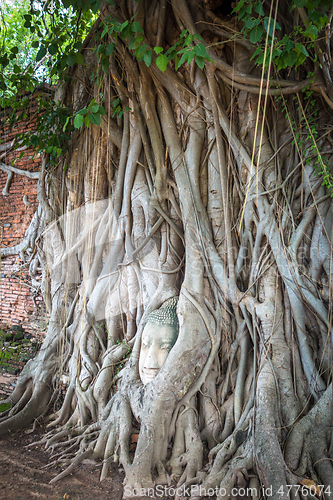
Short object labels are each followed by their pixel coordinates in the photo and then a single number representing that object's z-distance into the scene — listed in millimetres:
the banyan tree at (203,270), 2109
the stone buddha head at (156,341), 2479
